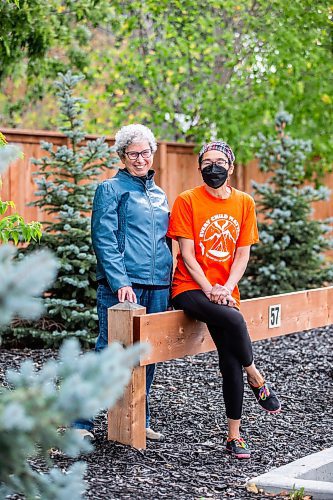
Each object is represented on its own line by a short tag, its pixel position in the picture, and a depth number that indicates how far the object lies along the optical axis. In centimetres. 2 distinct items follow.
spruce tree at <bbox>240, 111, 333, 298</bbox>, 1068
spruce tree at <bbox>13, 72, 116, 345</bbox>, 757
